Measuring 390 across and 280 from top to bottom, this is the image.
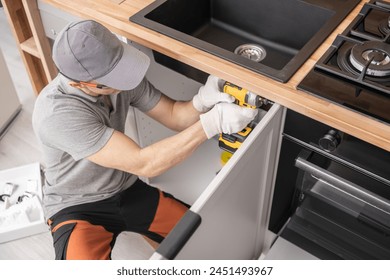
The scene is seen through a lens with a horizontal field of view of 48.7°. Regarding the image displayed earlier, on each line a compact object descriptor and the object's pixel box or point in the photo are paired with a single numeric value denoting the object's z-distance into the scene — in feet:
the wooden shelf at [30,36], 5.54
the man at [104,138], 3.63
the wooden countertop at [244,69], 3.31
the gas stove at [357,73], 3.42
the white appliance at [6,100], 6.93
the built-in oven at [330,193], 3.69
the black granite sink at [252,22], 4.29
